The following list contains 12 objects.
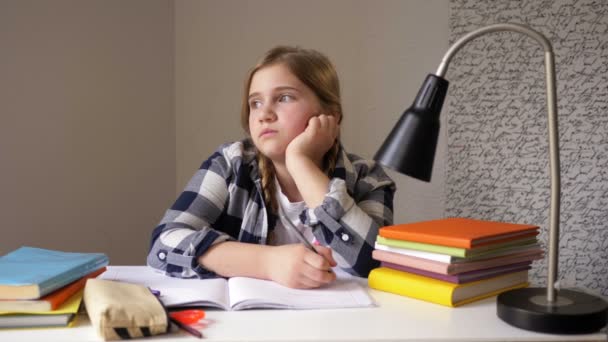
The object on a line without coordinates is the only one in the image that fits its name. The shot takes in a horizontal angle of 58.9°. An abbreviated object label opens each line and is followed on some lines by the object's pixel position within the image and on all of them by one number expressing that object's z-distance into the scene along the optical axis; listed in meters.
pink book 0.82
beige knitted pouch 0.63
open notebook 0.77
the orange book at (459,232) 0.82
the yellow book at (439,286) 0.80
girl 1.01
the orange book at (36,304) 0.69
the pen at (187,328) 0.65
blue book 0.70
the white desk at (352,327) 0.65
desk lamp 0.68
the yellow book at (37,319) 0.69
